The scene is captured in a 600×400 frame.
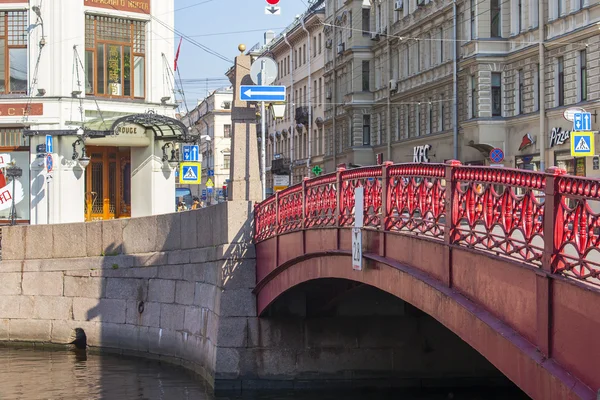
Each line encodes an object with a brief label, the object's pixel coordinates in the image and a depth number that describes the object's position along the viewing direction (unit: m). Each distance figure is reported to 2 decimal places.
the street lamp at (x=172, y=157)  32.06
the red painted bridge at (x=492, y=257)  7.41
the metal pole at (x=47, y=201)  30.64
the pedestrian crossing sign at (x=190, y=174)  27.86
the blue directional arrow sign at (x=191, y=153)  30.06
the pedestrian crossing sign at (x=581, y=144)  27.70
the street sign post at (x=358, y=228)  13.13
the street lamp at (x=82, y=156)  29.84
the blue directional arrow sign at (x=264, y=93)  17.78
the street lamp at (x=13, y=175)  28.83
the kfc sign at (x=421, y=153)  44.67
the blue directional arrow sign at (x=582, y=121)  28.92
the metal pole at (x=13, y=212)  29.26
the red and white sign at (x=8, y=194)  30.70
